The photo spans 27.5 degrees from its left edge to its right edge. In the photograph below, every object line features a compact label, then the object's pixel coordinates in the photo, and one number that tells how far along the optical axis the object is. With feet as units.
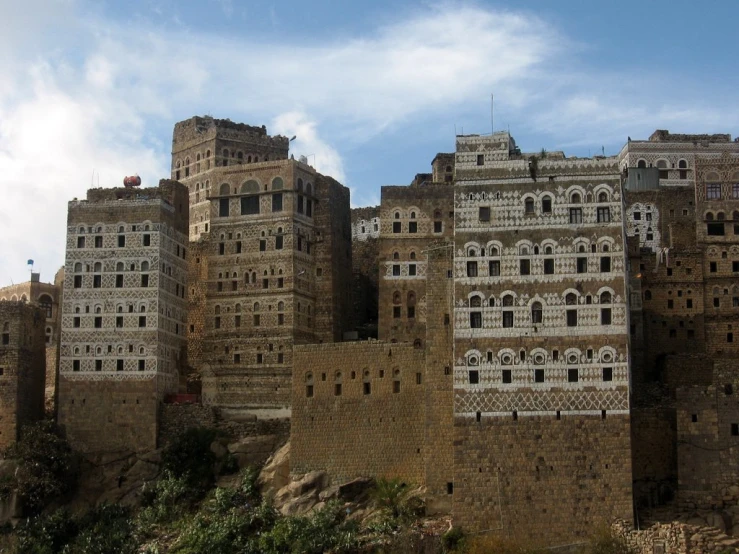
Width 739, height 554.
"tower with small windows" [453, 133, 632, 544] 212.84
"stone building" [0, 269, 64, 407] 371.84
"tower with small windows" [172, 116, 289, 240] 351.05
